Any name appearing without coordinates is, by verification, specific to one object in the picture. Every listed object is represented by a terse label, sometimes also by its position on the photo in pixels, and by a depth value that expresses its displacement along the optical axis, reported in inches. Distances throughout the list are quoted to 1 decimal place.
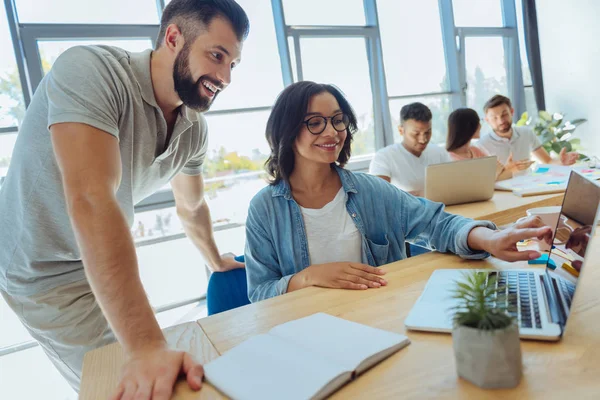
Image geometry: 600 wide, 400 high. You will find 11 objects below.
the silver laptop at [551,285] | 31.0
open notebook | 27.3
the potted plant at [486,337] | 24.1
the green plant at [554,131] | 206.8
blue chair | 60.2
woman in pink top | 133.2
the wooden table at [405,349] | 26.0
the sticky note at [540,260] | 46.0
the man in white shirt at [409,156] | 124.7
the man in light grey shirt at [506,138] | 149.2
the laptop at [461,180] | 88.4
